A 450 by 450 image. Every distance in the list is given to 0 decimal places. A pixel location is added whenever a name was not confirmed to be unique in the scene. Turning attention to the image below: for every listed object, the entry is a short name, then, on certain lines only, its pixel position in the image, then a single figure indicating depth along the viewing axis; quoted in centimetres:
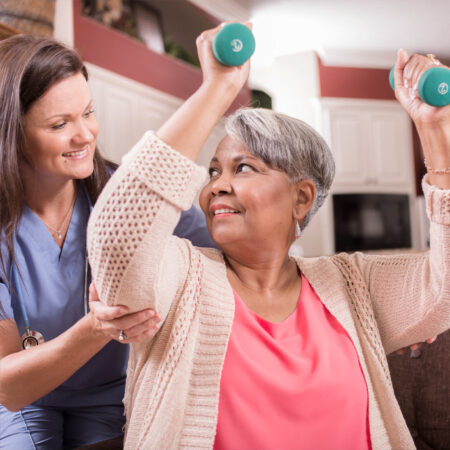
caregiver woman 118
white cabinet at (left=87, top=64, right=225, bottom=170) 370
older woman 77
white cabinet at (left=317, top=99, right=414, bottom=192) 639
